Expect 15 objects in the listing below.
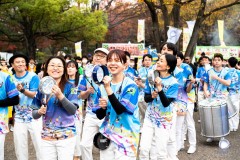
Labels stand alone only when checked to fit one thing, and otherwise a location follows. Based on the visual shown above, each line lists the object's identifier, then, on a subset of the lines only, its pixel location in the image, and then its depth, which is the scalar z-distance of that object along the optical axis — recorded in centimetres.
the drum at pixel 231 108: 854
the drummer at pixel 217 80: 720
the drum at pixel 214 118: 697
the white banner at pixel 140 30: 1968
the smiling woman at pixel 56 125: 379
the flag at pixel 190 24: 1642
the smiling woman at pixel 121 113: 349
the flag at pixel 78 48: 1923
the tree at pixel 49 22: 2050
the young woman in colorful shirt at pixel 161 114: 463
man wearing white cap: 498
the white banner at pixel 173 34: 1259
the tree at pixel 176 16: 1281
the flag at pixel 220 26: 1725
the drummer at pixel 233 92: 877
